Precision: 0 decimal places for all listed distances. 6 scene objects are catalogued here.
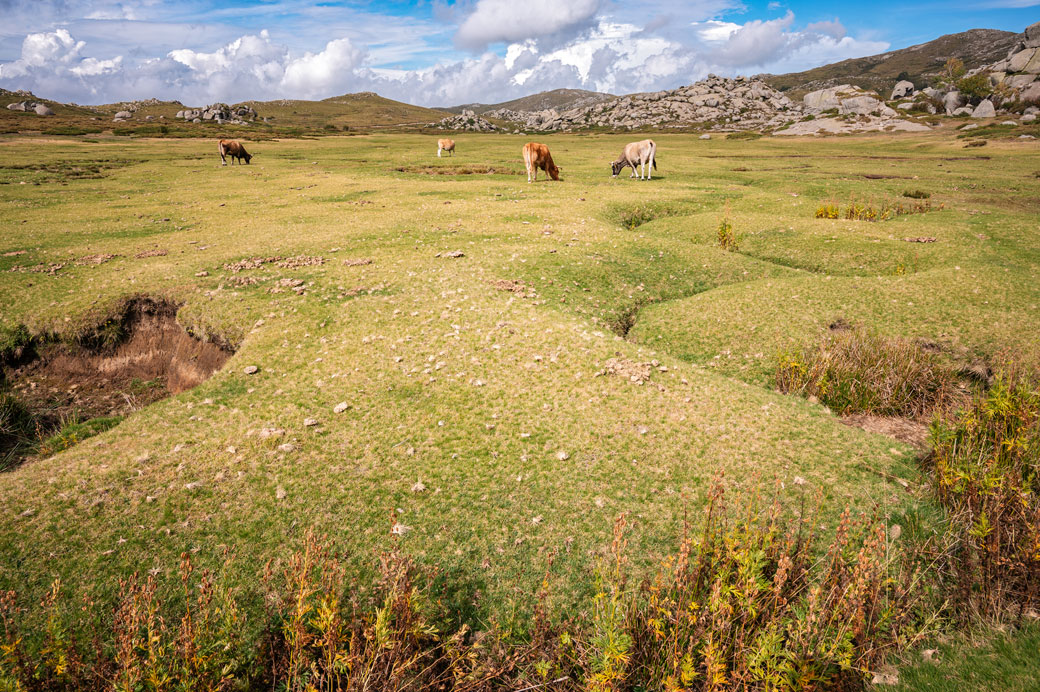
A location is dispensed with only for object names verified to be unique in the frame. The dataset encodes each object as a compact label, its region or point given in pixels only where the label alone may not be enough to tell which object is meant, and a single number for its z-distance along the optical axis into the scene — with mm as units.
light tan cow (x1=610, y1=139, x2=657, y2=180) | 35469
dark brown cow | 46875
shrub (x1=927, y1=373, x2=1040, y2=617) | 4980
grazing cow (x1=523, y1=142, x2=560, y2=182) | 32688
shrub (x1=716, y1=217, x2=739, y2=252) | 18859
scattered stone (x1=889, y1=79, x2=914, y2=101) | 170875
